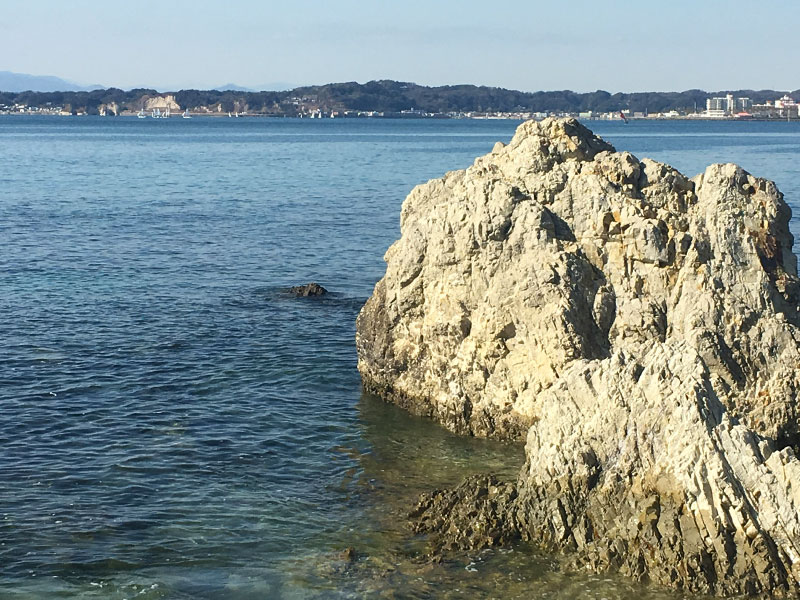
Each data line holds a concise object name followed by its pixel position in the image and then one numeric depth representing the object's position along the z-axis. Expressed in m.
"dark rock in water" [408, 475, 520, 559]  17.73
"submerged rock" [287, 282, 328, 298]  37.81
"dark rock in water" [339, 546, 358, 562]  17.39
